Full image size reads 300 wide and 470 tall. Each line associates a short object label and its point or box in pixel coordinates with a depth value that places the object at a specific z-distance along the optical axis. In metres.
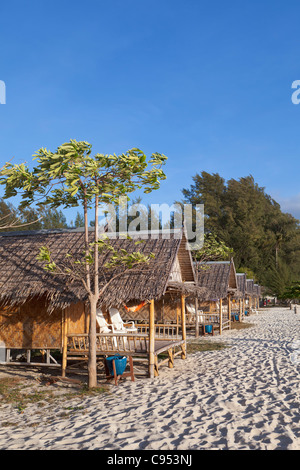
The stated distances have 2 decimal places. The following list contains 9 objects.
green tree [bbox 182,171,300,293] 53.31
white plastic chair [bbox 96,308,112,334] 10.71
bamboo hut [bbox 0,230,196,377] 9.41
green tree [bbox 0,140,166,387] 7.65
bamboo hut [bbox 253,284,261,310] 39.29
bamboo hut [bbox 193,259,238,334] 19.31
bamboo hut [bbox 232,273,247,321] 27.11
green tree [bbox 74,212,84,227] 53.22
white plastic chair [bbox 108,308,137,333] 11.69
